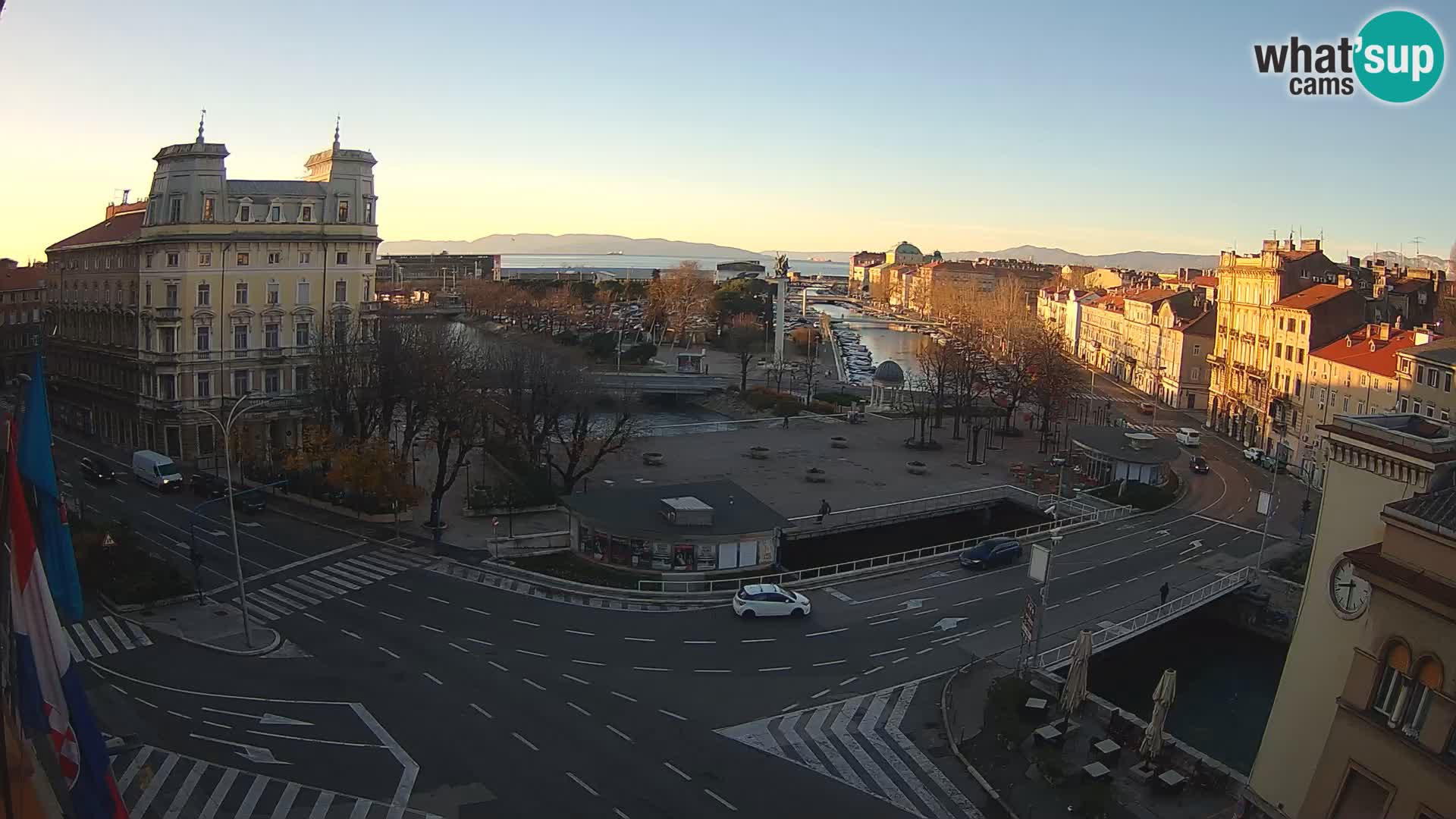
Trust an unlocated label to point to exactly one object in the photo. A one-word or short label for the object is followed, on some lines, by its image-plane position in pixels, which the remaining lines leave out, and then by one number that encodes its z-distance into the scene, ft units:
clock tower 53.47
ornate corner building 157.17
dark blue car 120.47
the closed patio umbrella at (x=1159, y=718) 72.90
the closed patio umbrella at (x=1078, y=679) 80.48
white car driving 100.48
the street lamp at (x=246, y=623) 87.70
